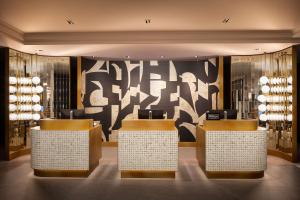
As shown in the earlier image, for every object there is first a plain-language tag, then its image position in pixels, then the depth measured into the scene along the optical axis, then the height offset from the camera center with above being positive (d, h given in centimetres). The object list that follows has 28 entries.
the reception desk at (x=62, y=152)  415 -98
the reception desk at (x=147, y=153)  412 -100
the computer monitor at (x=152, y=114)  454 -26
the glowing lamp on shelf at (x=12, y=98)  548 +12
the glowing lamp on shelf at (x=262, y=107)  601 -17
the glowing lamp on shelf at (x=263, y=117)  597 -44
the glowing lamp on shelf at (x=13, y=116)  549 -36
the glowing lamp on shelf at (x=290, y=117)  530 -40
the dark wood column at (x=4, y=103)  536 -1
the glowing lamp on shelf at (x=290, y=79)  526 +56
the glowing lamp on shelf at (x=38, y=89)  616 +39
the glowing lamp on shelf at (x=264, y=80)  584 +60
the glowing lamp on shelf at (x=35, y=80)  604 +64
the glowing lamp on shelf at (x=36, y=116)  612 -41
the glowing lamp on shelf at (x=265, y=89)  587 +35
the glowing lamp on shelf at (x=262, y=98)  599 +10
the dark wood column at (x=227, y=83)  656 +59
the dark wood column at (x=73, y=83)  660 +60
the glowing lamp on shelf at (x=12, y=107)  547 -12
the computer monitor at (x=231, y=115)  446 -28
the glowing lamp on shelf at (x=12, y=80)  546 +59
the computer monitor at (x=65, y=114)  448 -25
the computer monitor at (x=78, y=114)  449 -25
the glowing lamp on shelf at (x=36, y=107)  613 -13
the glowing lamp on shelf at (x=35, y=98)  609 +13
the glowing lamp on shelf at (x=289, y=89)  527 +32
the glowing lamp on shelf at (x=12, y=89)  546 +35
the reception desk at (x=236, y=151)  406 -95
